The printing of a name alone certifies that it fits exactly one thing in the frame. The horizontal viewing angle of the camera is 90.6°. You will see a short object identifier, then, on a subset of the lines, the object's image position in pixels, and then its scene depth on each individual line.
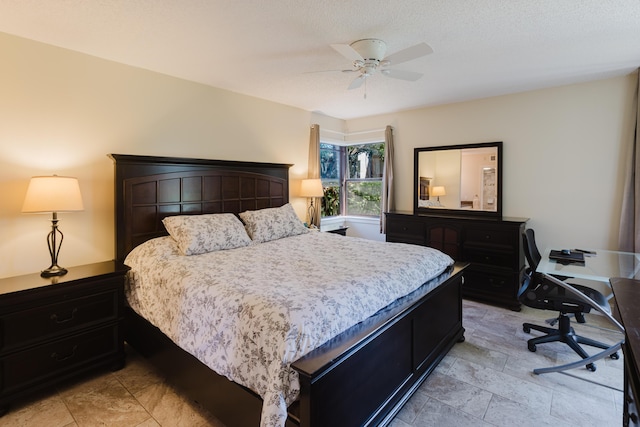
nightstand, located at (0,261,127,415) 2.03
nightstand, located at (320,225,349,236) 4.83
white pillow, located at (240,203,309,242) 3.43
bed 1.46
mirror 4.18
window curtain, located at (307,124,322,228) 4.89
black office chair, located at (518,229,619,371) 2.53
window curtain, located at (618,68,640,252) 3.22
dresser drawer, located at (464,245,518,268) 3.72
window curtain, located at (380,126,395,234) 4.98
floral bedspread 1.45
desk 2.22
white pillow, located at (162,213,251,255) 2.80
